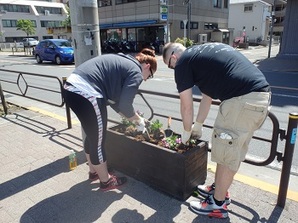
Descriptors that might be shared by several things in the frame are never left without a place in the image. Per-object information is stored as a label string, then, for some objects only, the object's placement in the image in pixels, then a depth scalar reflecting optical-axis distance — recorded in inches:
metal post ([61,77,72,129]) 189.4
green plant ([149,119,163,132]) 122.0
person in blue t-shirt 84.4
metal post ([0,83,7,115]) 232.2
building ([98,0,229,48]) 1061.8
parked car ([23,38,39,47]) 1509.8
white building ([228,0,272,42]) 1745.8
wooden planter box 104.7
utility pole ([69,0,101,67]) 130.0
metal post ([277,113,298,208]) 94.6
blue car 695.7
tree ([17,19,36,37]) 1917.6
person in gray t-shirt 100.0
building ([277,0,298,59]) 644.1
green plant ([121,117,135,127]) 131.9
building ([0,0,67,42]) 2178.9
